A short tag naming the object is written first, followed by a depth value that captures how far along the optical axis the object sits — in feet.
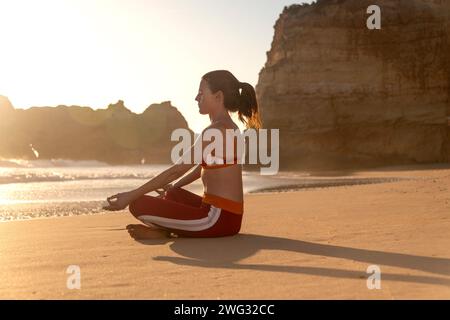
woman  14.19
